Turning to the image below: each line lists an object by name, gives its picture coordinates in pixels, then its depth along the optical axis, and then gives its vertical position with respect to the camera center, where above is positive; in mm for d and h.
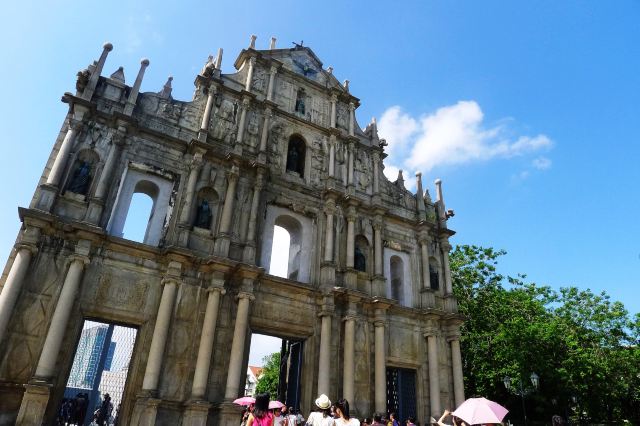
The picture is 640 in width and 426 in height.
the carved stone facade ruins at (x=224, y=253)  10672 +4430
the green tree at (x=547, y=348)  19328 +3528
